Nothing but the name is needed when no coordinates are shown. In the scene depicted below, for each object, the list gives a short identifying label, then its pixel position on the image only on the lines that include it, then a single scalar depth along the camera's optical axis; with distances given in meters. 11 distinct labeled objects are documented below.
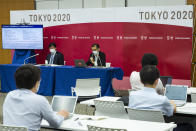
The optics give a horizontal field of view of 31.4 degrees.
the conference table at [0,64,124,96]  8.33
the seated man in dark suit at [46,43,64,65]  9.53
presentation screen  9.95
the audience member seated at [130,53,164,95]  4.40
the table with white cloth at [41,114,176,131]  3.03
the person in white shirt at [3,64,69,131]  2.82
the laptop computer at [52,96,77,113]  3.59
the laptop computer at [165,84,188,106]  4.46
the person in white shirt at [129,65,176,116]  3.48
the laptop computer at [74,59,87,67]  8.52
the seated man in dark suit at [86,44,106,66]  8.85
